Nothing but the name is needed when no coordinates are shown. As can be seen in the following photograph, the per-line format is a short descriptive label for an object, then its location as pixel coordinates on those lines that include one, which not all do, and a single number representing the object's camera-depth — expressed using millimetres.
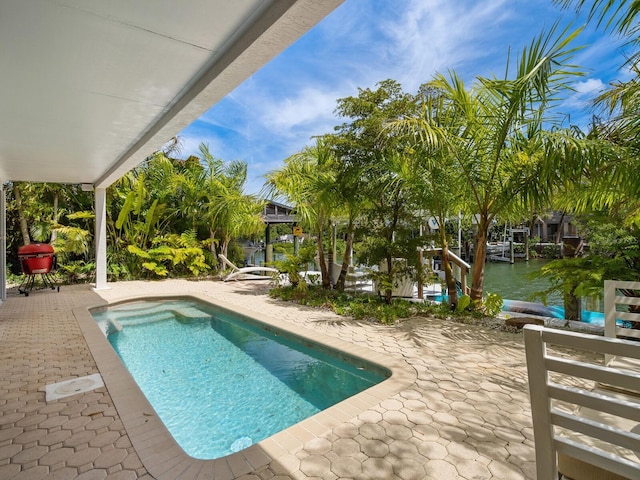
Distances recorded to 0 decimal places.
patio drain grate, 3670
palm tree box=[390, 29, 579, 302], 5094
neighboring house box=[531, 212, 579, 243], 34238
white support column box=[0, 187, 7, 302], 8453
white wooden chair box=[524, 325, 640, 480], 1204
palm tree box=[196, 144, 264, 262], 13453
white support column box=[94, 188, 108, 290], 10414
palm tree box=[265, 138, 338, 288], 8214
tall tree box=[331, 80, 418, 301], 7402
